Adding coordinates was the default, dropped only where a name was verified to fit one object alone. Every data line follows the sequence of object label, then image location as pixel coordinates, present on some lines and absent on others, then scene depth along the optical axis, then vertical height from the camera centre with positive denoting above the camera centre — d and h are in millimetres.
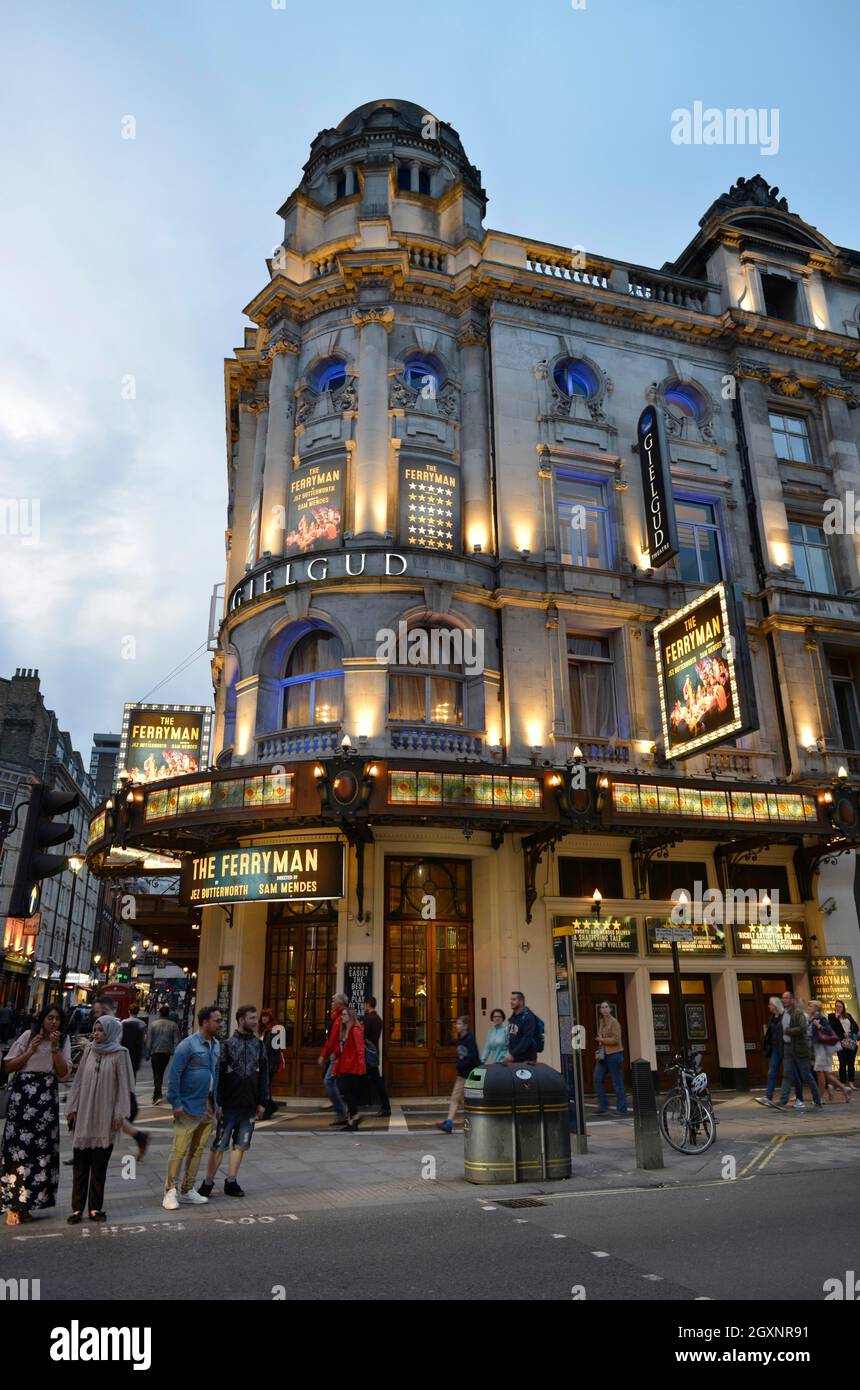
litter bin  10594 -1319
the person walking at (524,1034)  12656 -330
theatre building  18953 +8672
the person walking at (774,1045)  17234 -723
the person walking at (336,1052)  15188 -633
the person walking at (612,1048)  16531 -694
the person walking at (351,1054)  15070 -664
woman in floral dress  8633 -977
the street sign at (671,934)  20395 +1564
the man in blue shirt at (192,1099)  9273 -820
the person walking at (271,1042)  16578 -508
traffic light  7512 +1395
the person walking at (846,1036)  19359 -641
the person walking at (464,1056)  14773 -712
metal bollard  11297 -1338
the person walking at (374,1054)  16078 -707
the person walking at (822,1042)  16984 -672
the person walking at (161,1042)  19234 -547
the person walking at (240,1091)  9859 -797
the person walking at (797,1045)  16359 -704
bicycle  12516 -1427
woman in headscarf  8727 -862
